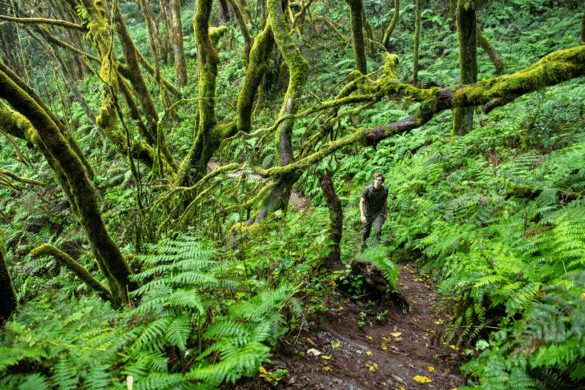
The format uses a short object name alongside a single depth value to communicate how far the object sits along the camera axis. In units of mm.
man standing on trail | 5926
